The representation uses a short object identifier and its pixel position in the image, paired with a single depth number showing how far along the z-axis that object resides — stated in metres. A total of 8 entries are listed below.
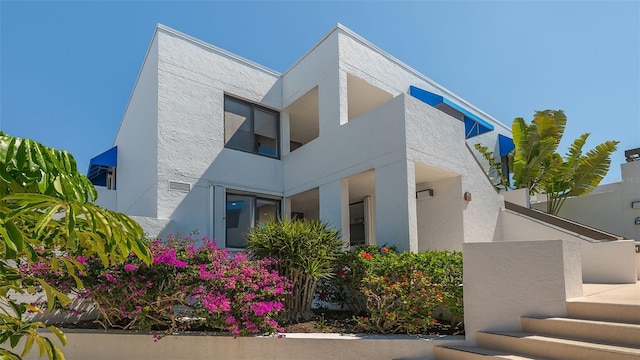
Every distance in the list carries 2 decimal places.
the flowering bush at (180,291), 7.02
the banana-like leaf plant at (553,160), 15.63
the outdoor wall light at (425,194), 11.94
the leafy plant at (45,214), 2.47
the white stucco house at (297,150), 10.69
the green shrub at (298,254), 8.28
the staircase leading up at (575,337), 5.30
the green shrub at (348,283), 8.45
